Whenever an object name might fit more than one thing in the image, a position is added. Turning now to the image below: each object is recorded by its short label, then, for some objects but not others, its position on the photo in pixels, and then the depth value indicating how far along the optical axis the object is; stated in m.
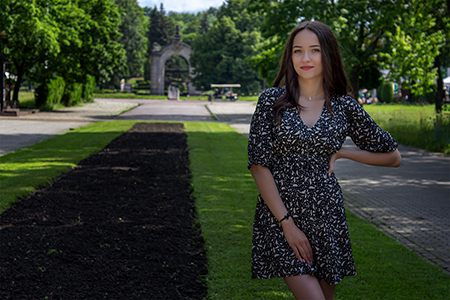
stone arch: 73.00
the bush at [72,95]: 36.03
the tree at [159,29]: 106.88
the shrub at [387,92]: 57.06
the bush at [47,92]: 31.58
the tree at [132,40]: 83.06
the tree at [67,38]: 22.03
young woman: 2.43
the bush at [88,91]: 42.34
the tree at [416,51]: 17.64
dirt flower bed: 4.23
